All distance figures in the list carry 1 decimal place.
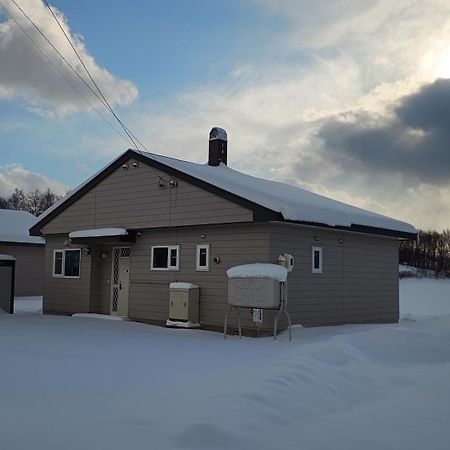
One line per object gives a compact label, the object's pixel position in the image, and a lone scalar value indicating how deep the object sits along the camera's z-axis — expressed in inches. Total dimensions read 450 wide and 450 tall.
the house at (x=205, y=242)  536.1
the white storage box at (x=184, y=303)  556.4
